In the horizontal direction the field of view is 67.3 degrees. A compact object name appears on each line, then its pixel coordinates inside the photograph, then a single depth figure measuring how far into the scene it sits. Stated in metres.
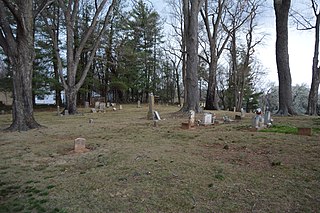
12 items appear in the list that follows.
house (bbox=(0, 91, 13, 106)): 31.15
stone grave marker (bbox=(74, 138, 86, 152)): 5.32
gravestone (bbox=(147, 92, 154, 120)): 11.32
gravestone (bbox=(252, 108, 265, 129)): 6.90
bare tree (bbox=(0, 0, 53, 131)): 8.29
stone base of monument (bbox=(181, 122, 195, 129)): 7.64
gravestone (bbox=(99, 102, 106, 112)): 18.73
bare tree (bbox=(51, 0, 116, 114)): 14.80
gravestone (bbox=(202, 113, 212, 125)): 8.41
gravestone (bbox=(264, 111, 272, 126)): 7.48
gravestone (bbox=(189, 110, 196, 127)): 7.88
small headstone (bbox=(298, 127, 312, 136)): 5.84
